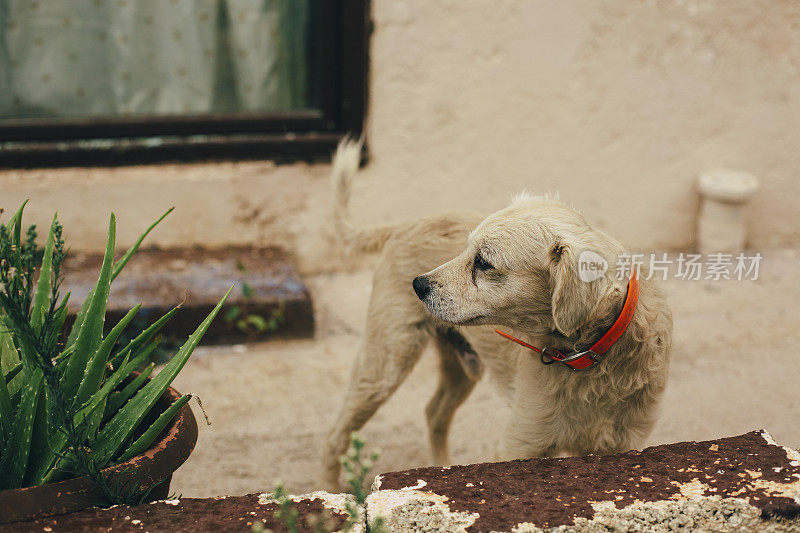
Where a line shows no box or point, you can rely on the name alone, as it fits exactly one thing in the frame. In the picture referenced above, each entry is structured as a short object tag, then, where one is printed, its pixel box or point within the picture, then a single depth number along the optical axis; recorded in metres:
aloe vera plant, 1.78
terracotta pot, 1.76
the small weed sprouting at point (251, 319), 2.72
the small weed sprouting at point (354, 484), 1.63
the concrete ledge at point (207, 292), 2.65
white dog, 1.91
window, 2.89
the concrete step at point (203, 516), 1.75
